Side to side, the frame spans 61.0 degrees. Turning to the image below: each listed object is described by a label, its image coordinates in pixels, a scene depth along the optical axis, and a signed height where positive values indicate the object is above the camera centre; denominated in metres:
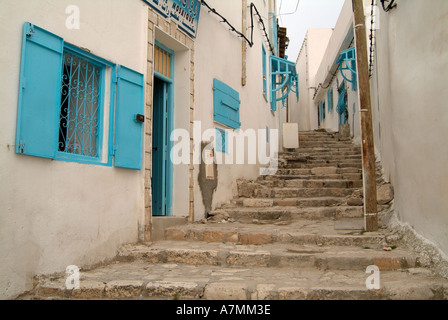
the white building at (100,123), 3.21 +0.80
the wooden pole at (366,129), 4.84 +0.82
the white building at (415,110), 3.33 +0.91
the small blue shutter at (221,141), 6.94 +0.98
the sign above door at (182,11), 5.36 +2.73
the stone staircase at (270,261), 3.19 -0.72
